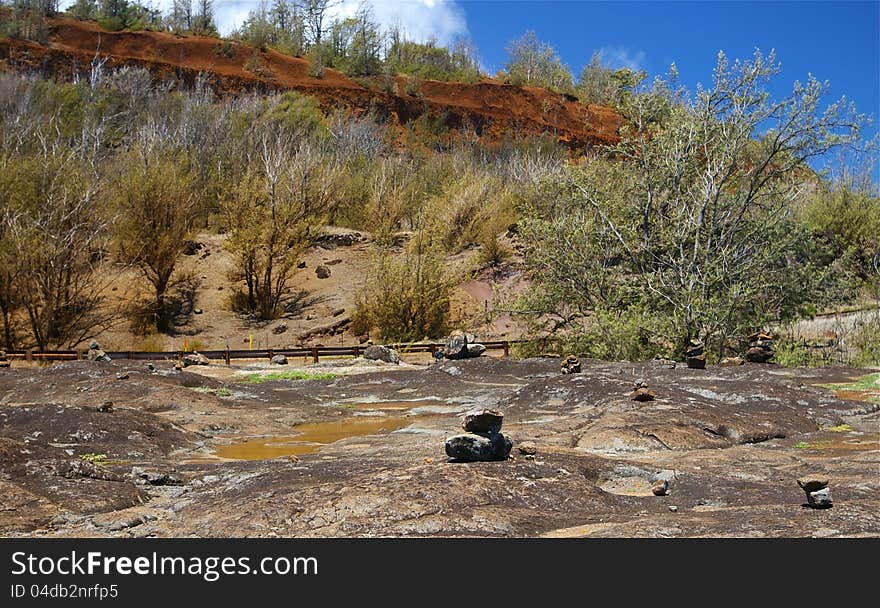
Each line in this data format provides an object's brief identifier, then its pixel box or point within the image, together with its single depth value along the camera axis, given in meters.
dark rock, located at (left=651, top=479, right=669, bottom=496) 7.53
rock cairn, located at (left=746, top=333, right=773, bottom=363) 19.70
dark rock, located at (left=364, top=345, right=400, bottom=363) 23.66
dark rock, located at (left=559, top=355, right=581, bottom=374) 16.92
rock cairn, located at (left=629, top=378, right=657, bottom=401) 12.83
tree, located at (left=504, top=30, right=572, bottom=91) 91.81
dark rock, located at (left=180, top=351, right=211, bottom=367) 22.73
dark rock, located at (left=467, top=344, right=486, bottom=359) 22.52
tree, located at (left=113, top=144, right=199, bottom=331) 32.66
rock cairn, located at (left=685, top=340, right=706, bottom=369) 17.38
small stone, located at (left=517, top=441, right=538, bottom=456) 8.44
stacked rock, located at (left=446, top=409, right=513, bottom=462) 7.83
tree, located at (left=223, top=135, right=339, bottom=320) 34.78
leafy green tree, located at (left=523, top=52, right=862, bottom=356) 20.42
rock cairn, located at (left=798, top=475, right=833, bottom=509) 6.37
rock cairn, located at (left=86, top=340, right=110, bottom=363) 21.95
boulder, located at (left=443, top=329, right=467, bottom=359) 22.36
